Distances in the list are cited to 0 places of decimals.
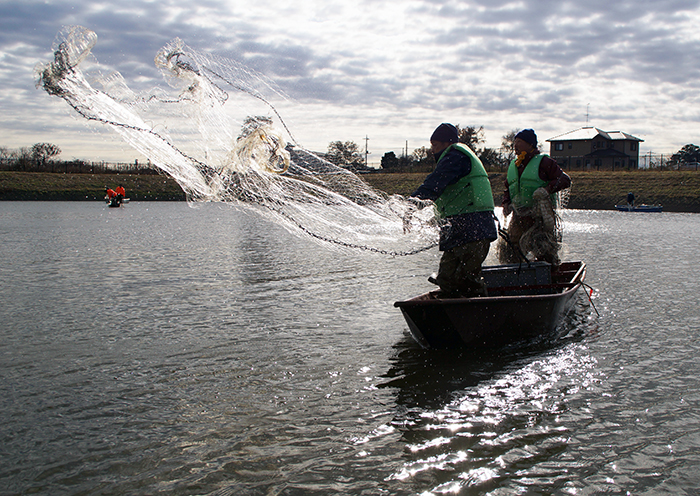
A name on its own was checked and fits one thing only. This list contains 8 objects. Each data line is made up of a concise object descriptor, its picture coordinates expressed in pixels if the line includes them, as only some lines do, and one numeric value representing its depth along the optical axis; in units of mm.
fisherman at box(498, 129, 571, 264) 8016
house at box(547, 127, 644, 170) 86500
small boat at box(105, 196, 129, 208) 42225
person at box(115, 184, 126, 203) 42669
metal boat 6148
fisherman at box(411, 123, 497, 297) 5969
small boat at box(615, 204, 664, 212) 39062
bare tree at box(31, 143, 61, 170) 65062
